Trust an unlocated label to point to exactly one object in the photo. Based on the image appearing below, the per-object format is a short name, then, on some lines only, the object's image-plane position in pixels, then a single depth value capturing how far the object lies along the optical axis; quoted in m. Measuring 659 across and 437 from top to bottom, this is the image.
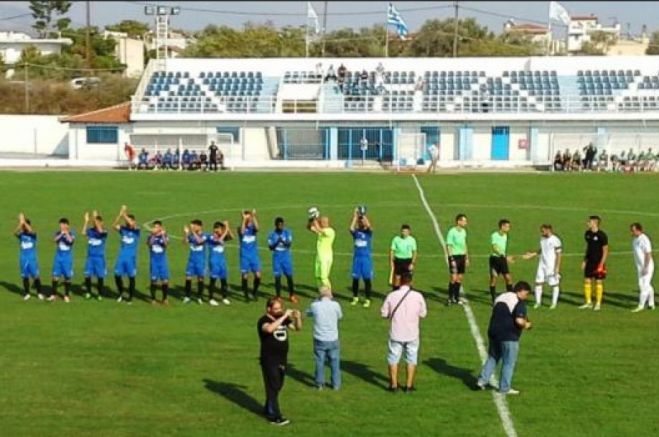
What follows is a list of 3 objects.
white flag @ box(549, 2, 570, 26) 71.12
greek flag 71.95
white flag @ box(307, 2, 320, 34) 74.44
